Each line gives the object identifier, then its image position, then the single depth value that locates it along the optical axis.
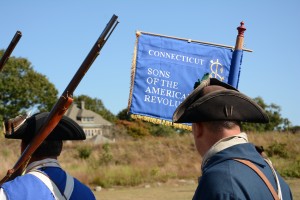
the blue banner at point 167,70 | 6.21
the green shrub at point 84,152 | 34.03
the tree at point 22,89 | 53.47
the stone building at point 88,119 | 81.62
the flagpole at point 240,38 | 4.61
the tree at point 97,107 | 88.38
